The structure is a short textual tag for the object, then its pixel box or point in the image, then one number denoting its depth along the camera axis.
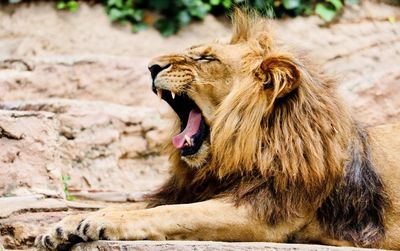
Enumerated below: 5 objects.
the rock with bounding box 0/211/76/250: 9.20
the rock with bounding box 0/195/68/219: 9.32
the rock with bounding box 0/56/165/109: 13.86
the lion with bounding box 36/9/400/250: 7.92
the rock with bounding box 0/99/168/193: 13.20
